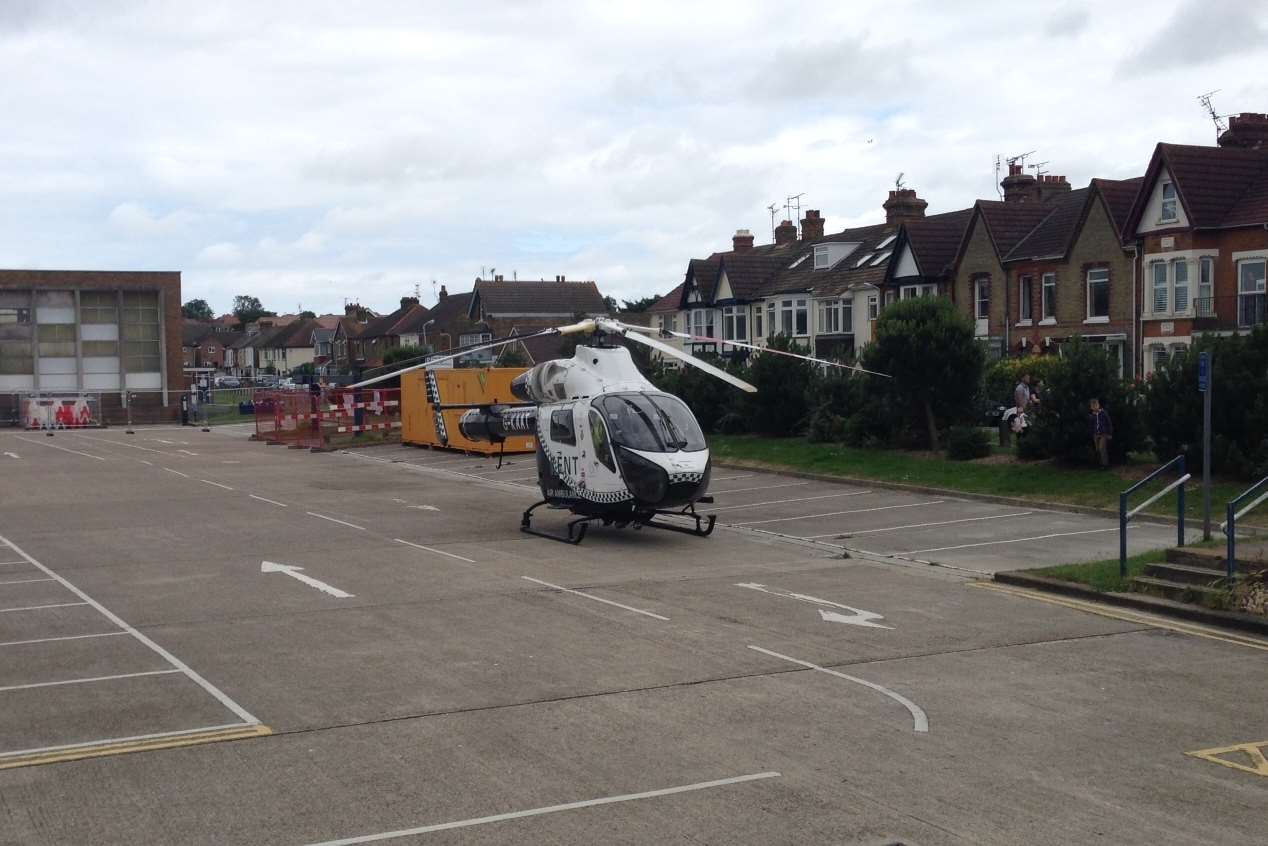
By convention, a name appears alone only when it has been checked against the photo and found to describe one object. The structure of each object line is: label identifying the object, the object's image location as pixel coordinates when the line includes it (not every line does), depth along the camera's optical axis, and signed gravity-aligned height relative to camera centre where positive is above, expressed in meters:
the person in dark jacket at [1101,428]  24.05 -0.80
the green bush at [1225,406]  21.61 -0.38
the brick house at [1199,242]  34.47 +4.00
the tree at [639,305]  105.18 +7.42
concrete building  71.12 +3.79
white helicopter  19.66 -0.76
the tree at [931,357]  28.39 +0.73
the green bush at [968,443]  27.52 -1.21
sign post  14.66 -0.17
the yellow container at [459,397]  38.91 -0.06
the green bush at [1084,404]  24.50 -0.35
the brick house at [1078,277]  37.94 +3.46
